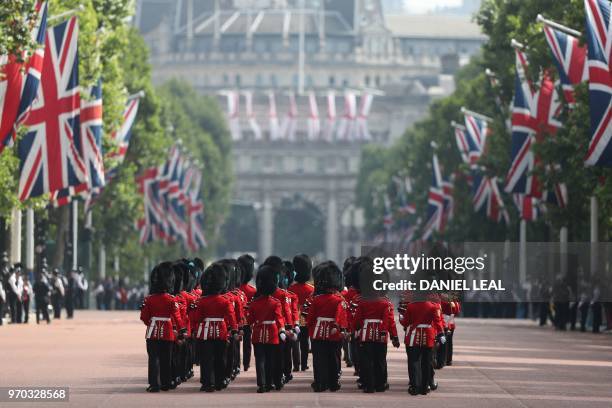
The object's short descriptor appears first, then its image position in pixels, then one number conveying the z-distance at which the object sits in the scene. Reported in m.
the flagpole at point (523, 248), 96.81
